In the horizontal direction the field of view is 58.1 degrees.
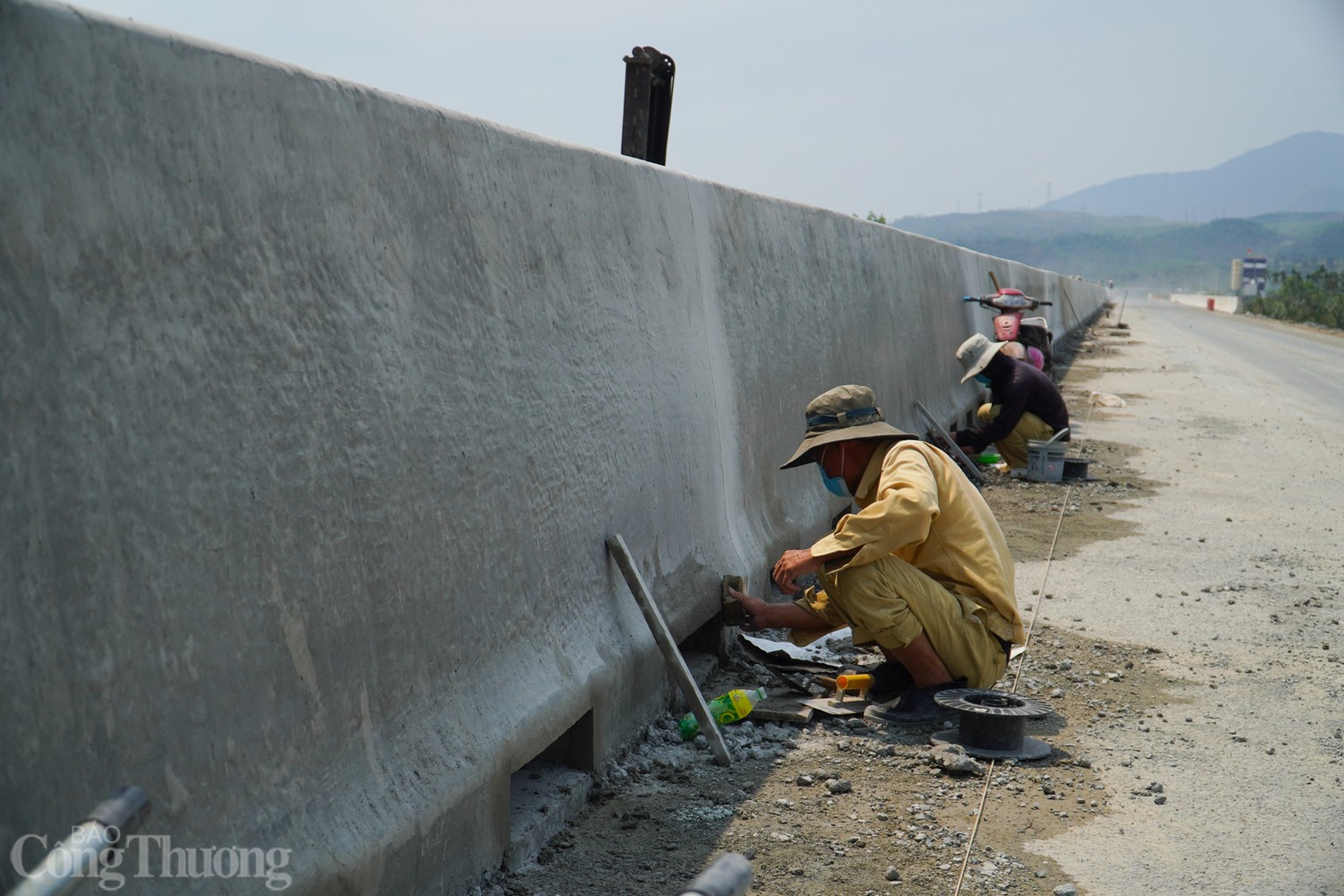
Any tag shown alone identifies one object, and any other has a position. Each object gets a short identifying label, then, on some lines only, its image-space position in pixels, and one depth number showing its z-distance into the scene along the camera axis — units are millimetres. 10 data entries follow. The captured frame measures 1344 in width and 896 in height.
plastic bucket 9648
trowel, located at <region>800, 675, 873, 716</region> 4371
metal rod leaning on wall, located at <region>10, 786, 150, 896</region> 1339
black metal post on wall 6457
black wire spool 3988
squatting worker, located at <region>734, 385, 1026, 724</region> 4203
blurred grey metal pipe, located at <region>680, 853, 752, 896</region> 1412
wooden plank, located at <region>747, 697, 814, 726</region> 4234
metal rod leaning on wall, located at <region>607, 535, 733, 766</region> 3758
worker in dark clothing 9938
